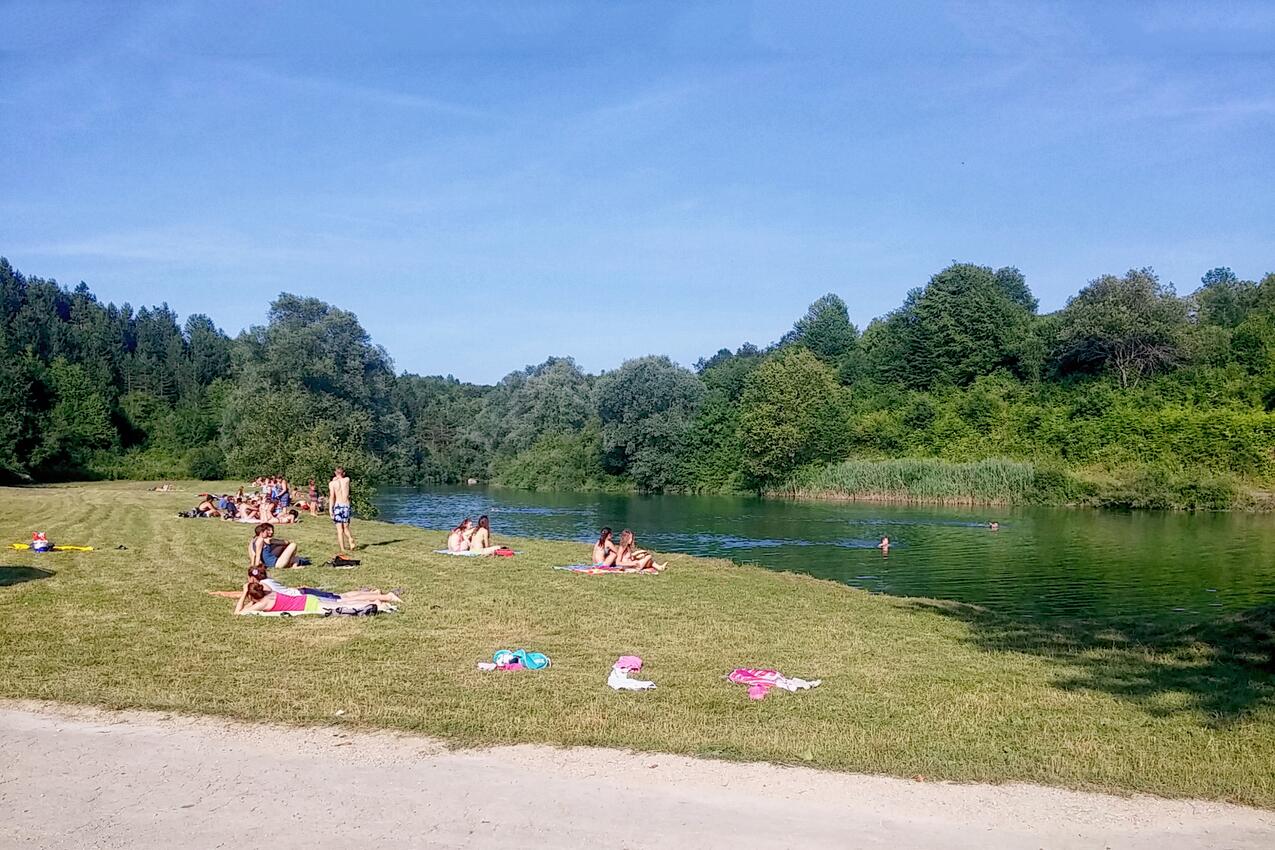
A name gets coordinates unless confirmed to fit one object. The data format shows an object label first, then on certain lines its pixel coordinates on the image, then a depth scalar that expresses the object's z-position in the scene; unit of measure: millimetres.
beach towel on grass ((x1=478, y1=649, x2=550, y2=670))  11359
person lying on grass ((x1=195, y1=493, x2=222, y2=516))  34594
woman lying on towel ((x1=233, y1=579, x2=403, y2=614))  14562
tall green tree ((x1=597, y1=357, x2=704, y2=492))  88250
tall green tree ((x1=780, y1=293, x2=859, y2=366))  112250
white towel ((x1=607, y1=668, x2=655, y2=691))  10352
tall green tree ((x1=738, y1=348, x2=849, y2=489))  78125
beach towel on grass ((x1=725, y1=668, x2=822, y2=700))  10469
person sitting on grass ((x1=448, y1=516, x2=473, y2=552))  24359
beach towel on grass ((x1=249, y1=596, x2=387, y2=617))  14469
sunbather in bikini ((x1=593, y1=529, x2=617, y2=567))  22062
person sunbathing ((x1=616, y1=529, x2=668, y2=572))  21969
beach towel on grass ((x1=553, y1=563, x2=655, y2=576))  21094
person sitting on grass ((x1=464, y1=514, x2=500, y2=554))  24056
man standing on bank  22688
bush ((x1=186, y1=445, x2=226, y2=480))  84625
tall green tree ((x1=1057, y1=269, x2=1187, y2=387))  75062
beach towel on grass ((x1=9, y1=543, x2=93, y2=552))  20828
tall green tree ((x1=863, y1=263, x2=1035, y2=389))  88188
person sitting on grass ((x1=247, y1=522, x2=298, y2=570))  18844
